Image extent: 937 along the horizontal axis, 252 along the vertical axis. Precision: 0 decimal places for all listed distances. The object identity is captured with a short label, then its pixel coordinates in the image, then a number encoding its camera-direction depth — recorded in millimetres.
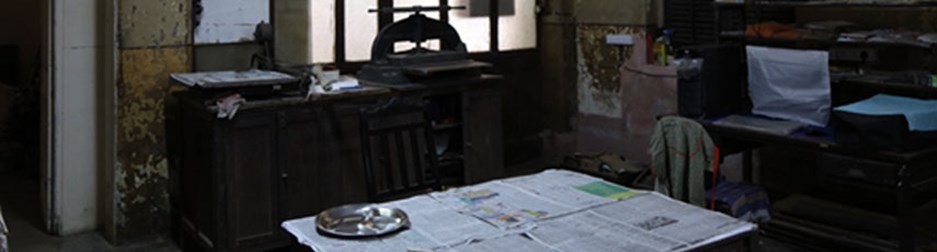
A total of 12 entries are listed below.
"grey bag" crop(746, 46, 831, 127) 4777
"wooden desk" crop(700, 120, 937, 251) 4164
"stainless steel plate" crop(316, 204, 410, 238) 2957
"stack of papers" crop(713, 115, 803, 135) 4715
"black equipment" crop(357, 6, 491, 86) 5148
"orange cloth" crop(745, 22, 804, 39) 5038
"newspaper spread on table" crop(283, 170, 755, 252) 2850
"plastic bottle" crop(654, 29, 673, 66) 6230
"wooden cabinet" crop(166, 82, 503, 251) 4496
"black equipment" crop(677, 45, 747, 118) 5082
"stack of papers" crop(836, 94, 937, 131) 4219
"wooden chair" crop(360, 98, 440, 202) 4039
